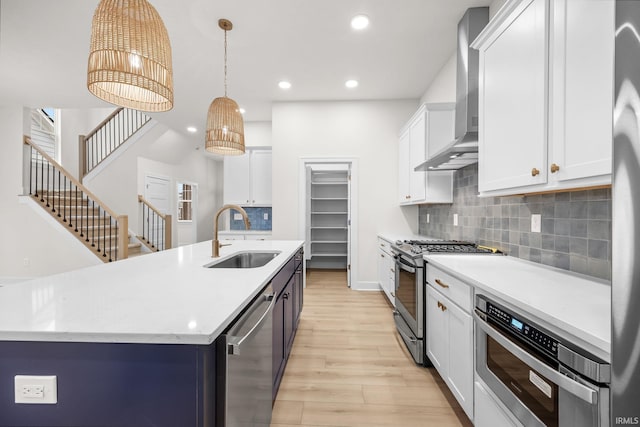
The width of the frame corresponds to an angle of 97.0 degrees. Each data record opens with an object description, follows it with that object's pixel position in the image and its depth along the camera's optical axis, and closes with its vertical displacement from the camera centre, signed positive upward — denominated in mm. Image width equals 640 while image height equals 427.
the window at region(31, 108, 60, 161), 5754 +1784
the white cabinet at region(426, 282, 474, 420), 1529 -793
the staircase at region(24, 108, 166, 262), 4984 +278
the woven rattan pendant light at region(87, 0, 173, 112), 1287 +789
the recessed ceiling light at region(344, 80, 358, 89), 3881 +1844
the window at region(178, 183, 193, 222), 8242 +358
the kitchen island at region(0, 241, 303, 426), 779 -430
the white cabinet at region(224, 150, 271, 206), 5773 +749
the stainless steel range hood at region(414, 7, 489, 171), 2123 +980
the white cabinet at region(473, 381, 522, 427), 1203 -892
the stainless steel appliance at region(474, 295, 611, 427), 792 -527
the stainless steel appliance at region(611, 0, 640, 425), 553 +7
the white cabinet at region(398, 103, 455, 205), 3000 +788
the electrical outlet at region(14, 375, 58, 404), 778 -481
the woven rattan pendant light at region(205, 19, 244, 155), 2436 +781
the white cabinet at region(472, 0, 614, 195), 1065 +560
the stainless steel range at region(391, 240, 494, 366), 2227 -599
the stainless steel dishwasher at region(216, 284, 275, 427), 850 -558
